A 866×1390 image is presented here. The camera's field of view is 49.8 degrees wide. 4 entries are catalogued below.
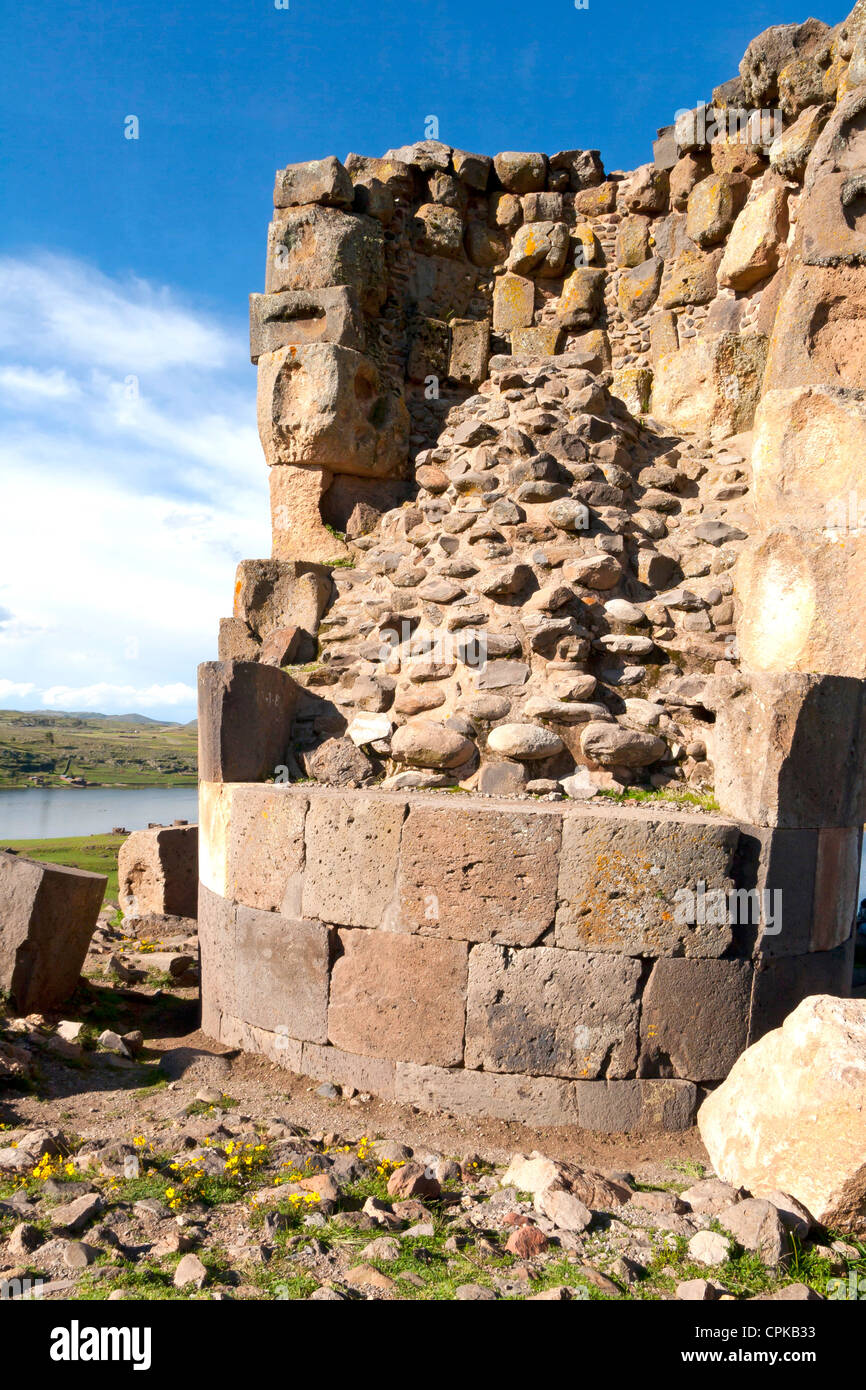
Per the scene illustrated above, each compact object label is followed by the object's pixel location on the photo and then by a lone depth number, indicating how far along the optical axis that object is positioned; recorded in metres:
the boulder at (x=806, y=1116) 3.20
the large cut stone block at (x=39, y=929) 5.66
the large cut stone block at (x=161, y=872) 7.97
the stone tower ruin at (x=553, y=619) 4.30
